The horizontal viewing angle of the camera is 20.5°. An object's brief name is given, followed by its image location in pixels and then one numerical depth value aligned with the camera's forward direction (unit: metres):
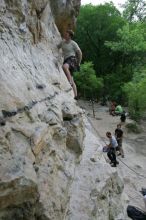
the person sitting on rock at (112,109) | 26.66
